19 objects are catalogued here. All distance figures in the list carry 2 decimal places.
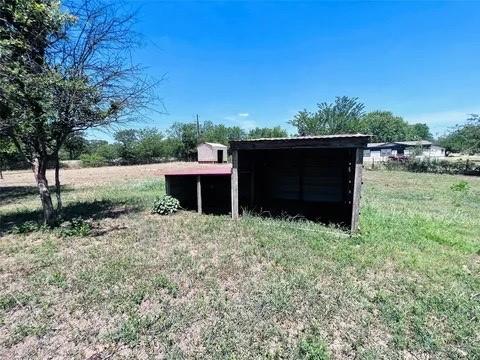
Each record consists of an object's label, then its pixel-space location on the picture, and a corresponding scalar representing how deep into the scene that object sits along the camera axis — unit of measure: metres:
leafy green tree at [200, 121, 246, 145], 48.21
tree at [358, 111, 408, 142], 82.62
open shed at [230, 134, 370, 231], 8.26
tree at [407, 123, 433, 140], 91.24
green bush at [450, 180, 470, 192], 12.32
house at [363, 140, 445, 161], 50.23
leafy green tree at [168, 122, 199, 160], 45.40
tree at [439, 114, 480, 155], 22.54
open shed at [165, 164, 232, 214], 8.05
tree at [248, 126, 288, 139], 52.98
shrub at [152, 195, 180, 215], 7.95
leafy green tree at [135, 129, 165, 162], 44.22
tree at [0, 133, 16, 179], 14.16
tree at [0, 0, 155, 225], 5.55
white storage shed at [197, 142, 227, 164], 31.77
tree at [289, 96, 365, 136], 36.52
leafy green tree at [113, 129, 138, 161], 43.97
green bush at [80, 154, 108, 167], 39.72
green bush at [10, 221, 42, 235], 6.30
